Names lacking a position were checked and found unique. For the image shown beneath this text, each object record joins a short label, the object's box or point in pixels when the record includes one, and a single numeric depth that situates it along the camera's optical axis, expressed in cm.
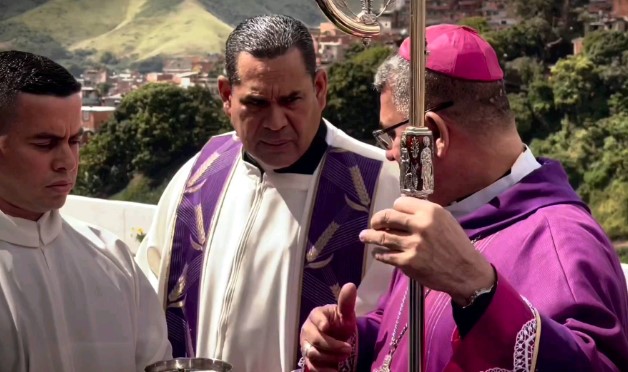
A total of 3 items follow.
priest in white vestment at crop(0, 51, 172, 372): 259
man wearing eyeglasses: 192
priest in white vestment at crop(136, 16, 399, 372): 340
